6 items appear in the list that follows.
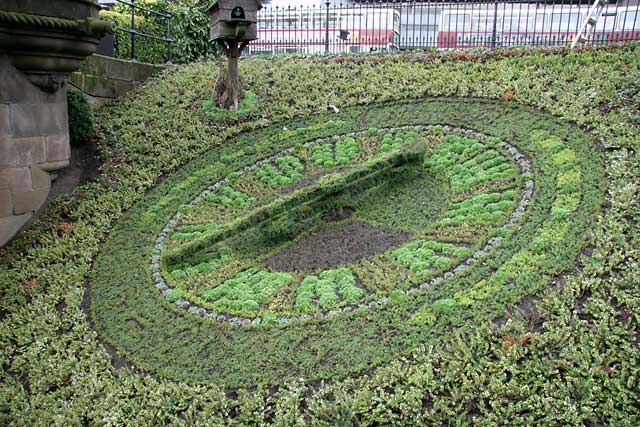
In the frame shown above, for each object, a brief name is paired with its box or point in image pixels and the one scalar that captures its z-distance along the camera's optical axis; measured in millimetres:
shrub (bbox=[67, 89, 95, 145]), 8703
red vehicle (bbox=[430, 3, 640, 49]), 14062
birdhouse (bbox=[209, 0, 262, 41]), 9000
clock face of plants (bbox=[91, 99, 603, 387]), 4660
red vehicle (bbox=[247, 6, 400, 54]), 14860
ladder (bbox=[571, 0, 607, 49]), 9875
